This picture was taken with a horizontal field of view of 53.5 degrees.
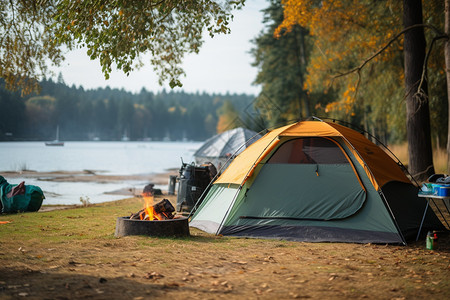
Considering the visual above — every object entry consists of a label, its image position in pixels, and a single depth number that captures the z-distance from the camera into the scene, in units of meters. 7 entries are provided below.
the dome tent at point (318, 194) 7.71
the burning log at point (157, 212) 7.78
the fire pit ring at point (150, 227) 7.36
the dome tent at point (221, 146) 21.48
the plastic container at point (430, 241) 7.05
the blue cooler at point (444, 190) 6.88
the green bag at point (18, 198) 11.02
